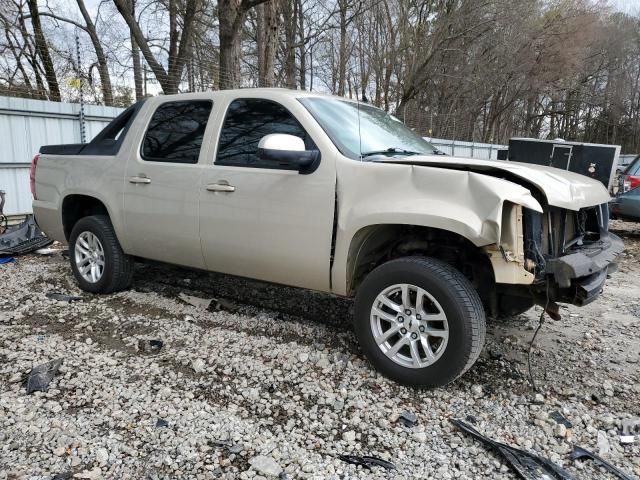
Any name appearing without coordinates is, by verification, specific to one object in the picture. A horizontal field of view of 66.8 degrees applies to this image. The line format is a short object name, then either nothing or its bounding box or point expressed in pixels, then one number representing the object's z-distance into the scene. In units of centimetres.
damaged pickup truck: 279
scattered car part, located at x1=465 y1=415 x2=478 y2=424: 273
